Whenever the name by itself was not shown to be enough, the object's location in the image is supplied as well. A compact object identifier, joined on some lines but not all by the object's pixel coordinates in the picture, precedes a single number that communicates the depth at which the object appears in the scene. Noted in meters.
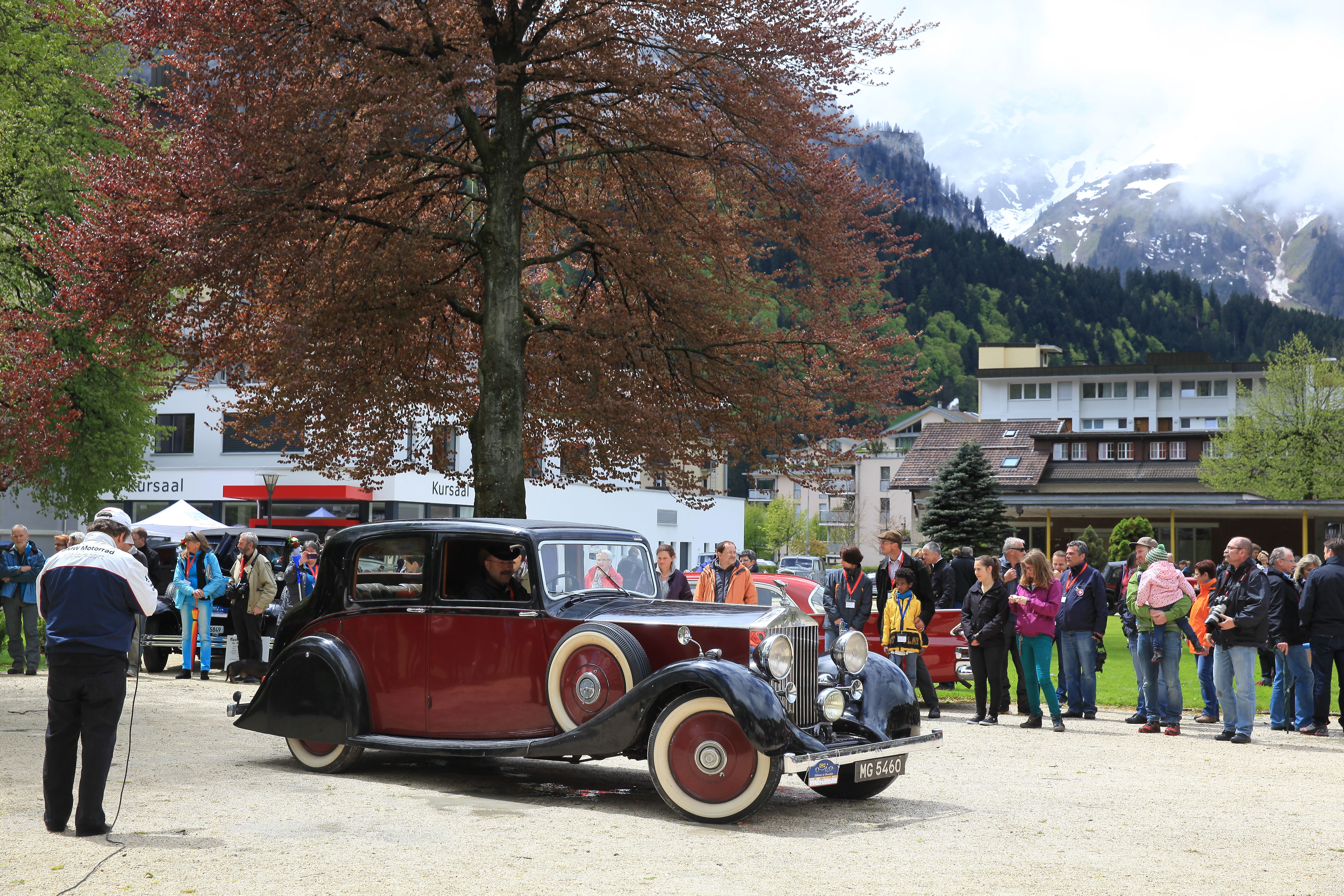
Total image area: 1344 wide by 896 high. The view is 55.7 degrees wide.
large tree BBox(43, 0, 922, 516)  13.12
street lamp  35.06
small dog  10.07
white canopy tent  26.03
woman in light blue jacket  17.17
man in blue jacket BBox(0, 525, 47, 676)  16.22
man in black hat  8.84
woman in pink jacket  13.05
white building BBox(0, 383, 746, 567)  42.59
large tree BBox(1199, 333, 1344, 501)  59.47
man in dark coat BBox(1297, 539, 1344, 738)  12.55
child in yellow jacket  12.88
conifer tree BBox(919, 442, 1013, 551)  46.34
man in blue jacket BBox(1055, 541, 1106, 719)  13.23
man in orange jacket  13.60
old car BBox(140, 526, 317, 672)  17.70
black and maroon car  7.68
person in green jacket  12.68
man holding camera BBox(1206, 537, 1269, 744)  12.09
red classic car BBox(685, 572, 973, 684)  14.43
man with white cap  6.92
